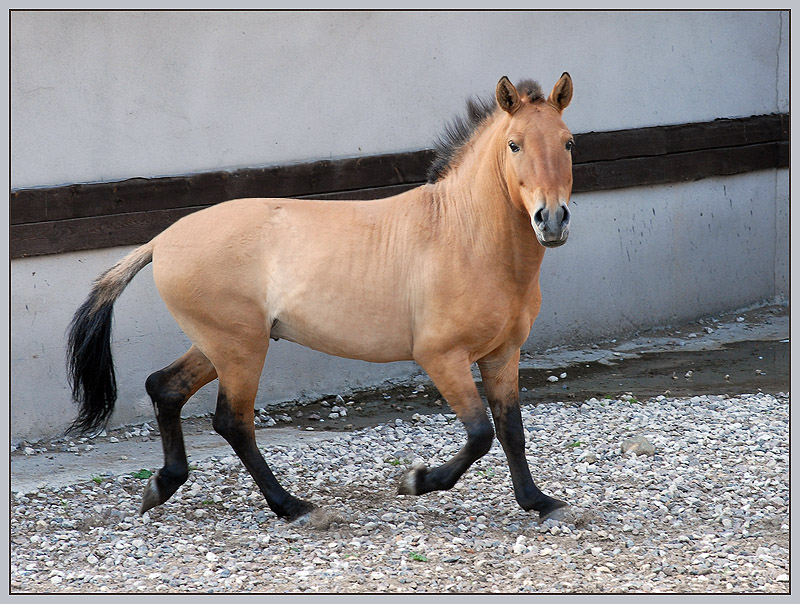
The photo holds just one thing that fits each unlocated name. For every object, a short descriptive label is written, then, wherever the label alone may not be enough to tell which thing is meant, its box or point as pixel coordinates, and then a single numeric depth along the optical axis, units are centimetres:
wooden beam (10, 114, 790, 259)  1157
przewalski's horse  831
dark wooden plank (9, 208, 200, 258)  1139
